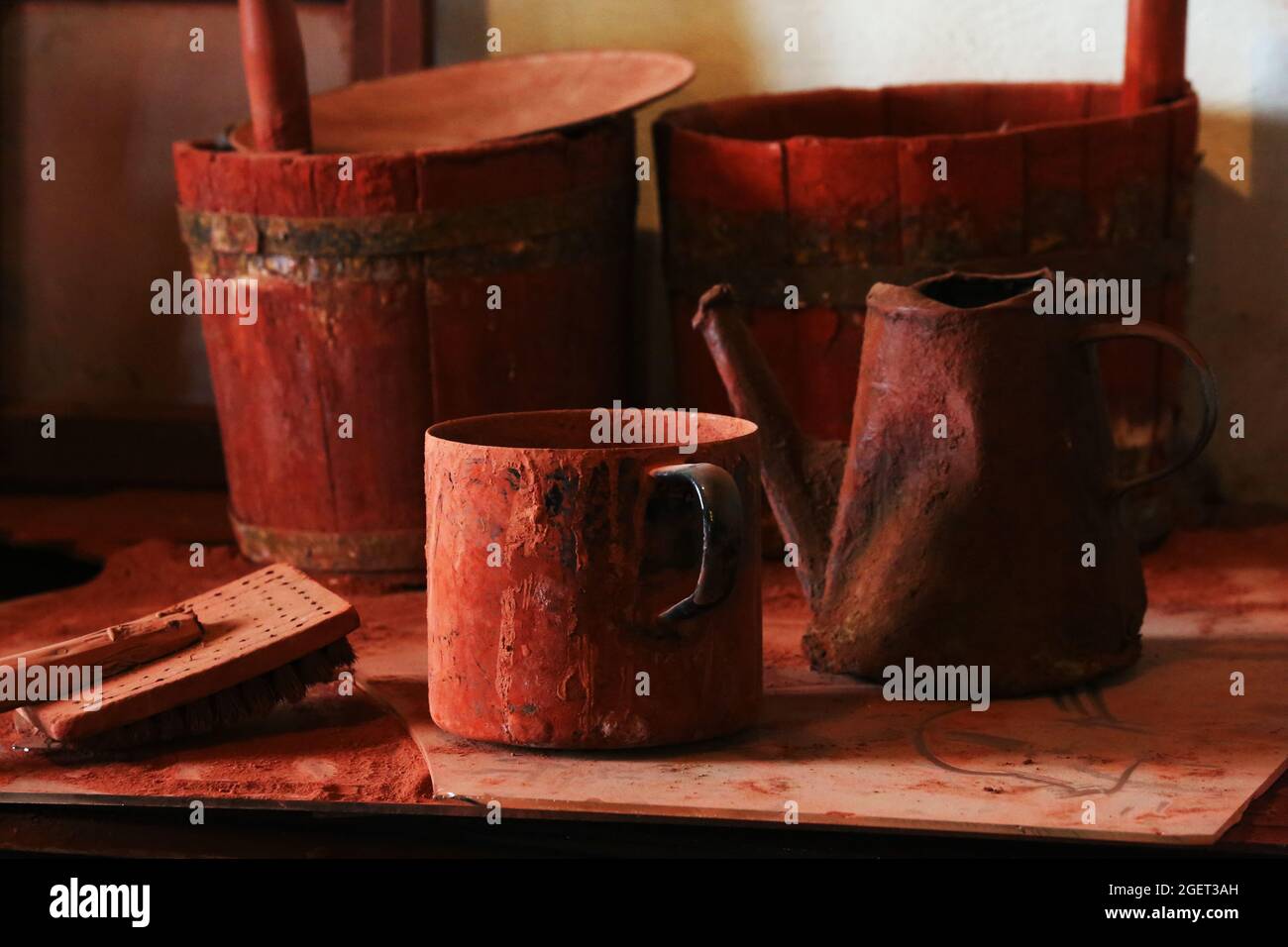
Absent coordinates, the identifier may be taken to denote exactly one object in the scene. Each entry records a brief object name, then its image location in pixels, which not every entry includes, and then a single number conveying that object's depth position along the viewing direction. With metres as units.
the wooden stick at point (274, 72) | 2.25
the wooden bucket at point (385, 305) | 2.21
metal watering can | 1.74
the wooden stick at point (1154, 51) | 2.35
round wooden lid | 2.49
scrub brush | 1.61
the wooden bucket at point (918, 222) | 2.20
